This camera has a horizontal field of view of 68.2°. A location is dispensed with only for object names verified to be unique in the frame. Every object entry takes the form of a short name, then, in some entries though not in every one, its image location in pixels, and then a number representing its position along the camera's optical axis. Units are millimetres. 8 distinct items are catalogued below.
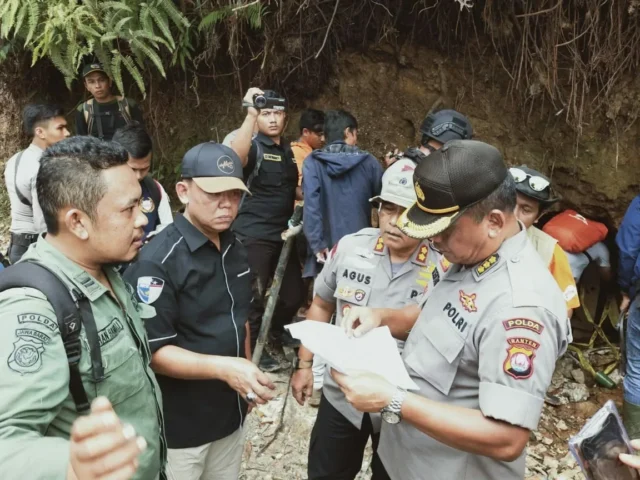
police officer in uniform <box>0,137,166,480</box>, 986
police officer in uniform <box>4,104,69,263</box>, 3848
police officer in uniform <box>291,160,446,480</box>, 2436
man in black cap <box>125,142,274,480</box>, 2018
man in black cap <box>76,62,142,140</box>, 5047
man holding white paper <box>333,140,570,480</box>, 1461
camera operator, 4356
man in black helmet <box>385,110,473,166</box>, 3713
